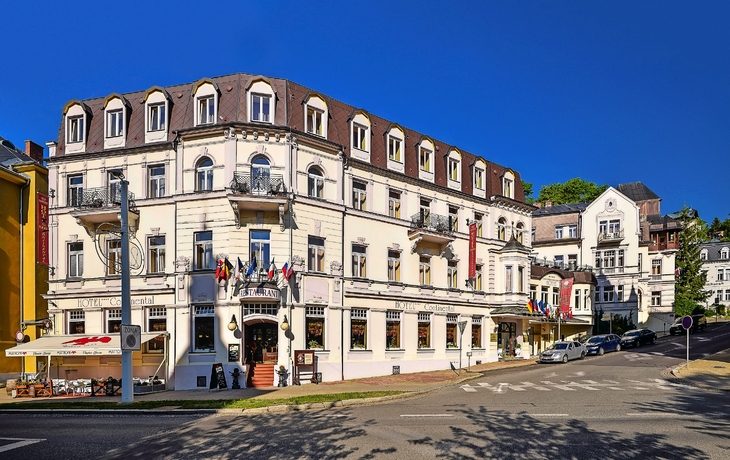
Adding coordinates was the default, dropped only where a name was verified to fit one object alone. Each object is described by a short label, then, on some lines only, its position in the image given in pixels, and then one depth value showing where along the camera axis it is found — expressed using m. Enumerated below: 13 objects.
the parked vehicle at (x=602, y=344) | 43.12
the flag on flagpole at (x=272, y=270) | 27.86
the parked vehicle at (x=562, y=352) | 38.53
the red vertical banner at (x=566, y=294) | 48.09
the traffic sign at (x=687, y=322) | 29.92
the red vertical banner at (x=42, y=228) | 31.94
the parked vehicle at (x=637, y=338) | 48.12
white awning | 25.95
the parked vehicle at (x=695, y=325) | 59.19
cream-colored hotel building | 28.22
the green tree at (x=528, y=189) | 83.48
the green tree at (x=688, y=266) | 69.12
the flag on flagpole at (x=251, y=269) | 27.61
